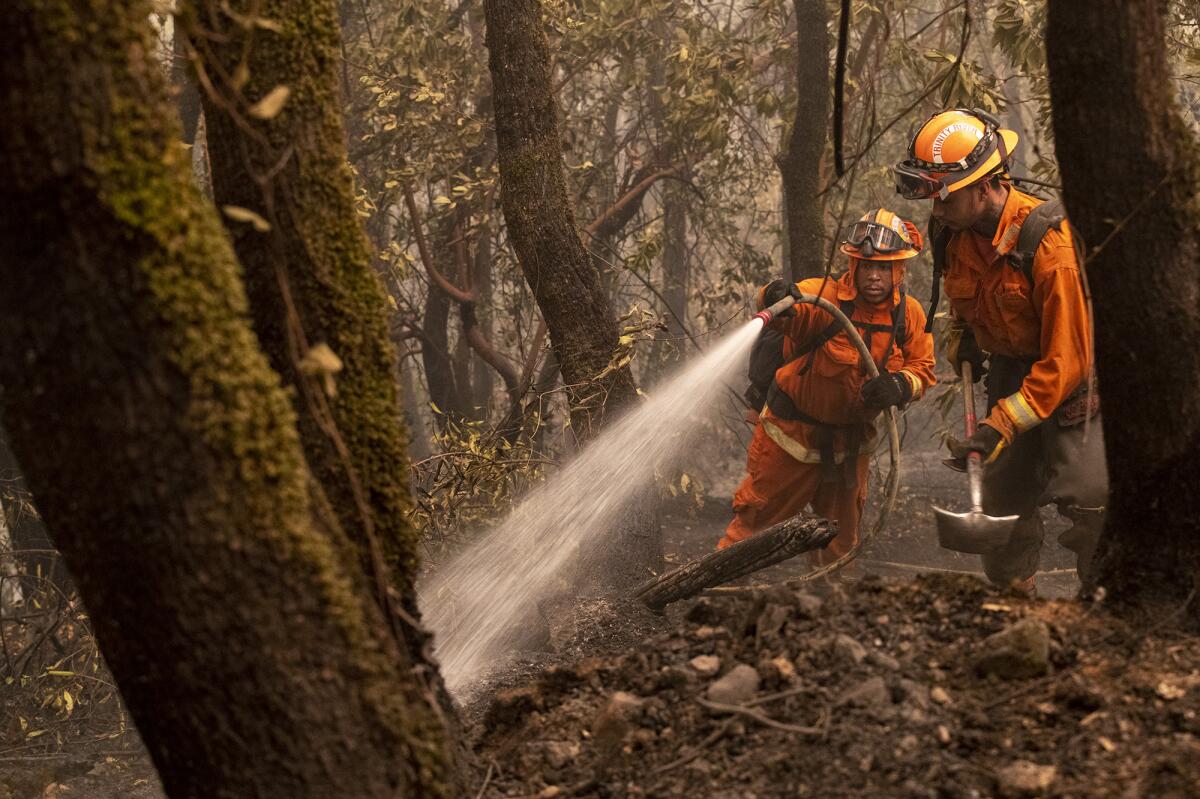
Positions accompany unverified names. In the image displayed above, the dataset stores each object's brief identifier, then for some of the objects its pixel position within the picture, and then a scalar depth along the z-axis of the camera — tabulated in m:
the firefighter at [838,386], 5.74
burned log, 4.38
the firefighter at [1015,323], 4.58
